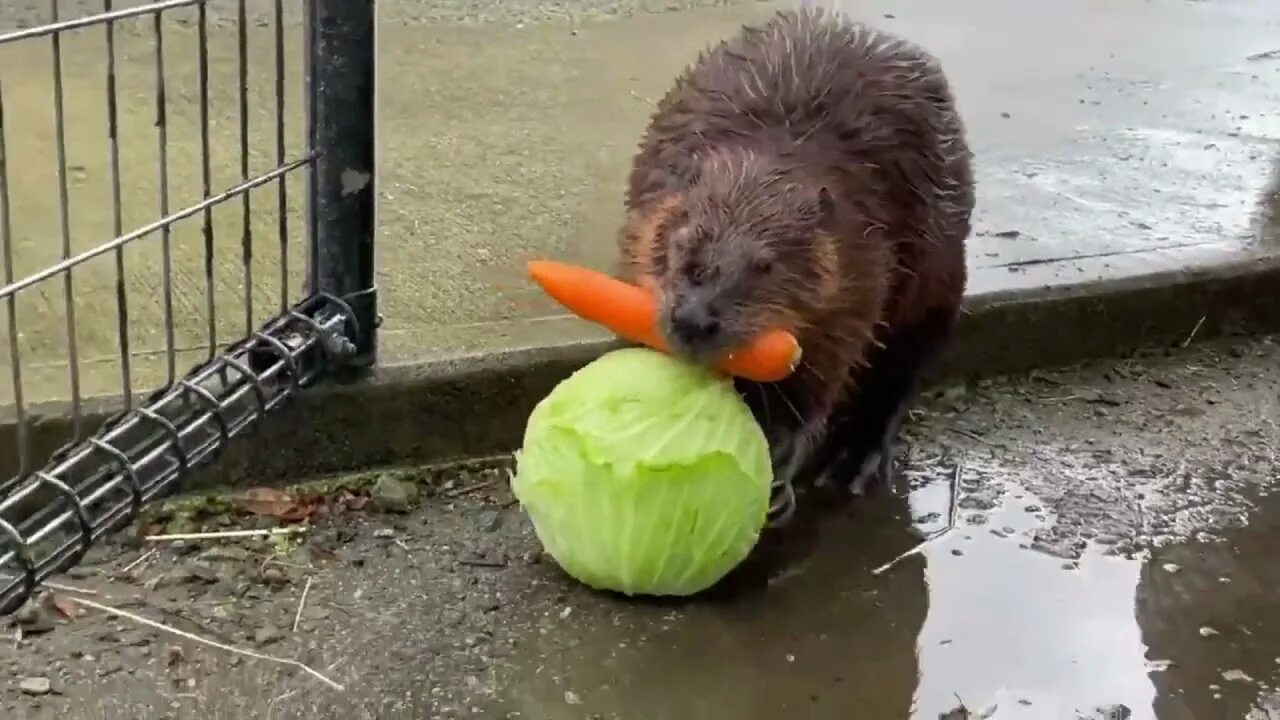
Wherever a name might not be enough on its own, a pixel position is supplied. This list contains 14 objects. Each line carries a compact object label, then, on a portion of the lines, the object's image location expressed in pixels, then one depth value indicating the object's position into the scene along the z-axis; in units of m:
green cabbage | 2.02
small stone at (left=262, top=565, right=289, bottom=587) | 2.15
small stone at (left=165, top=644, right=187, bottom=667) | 1.95
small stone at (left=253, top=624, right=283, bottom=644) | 2.01
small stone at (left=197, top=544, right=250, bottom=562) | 2.20
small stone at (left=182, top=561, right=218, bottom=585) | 2.14
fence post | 2.29
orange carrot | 2.05
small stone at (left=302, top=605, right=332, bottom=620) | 2.08
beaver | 2.06
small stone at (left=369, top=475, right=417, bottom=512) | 2.38
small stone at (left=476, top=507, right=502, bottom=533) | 2.37
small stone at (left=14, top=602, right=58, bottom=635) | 1.99
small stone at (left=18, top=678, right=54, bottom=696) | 1.87
